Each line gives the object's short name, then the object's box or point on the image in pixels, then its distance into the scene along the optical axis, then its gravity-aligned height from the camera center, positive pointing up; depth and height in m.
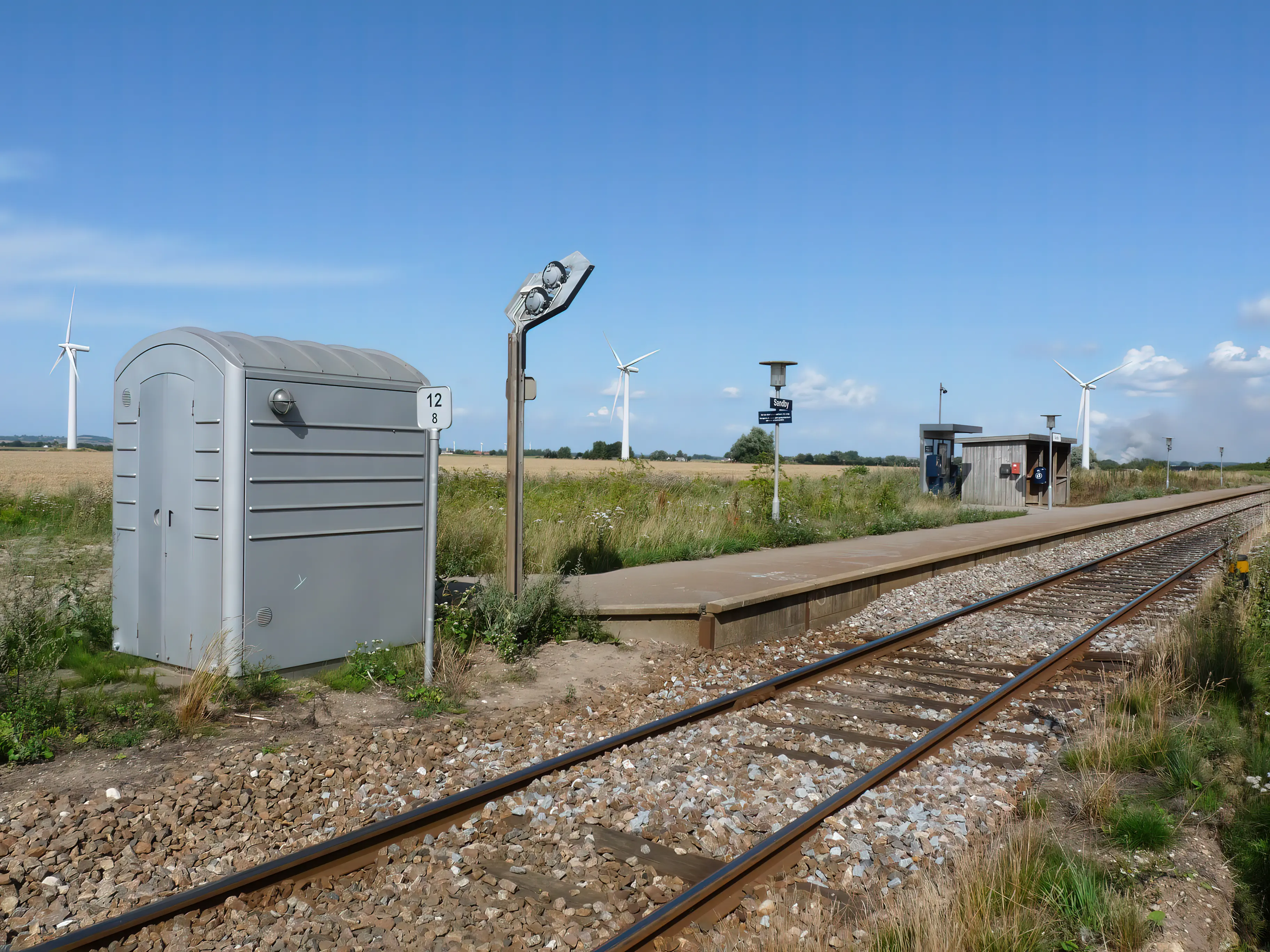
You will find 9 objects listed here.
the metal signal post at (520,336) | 9.62 +1.27
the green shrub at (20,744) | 5.83 -1.85
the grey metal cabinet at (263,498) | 7.64 -0.39
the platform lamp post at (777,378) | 20.62 +1.87
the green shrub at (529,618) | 9.37 -1.67
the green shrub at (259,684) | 7.37 -1.84
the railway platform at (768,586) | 10.33 -1.63
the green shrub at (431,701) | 7.43 -1.99
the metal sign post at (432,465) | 7.83 -0.07
